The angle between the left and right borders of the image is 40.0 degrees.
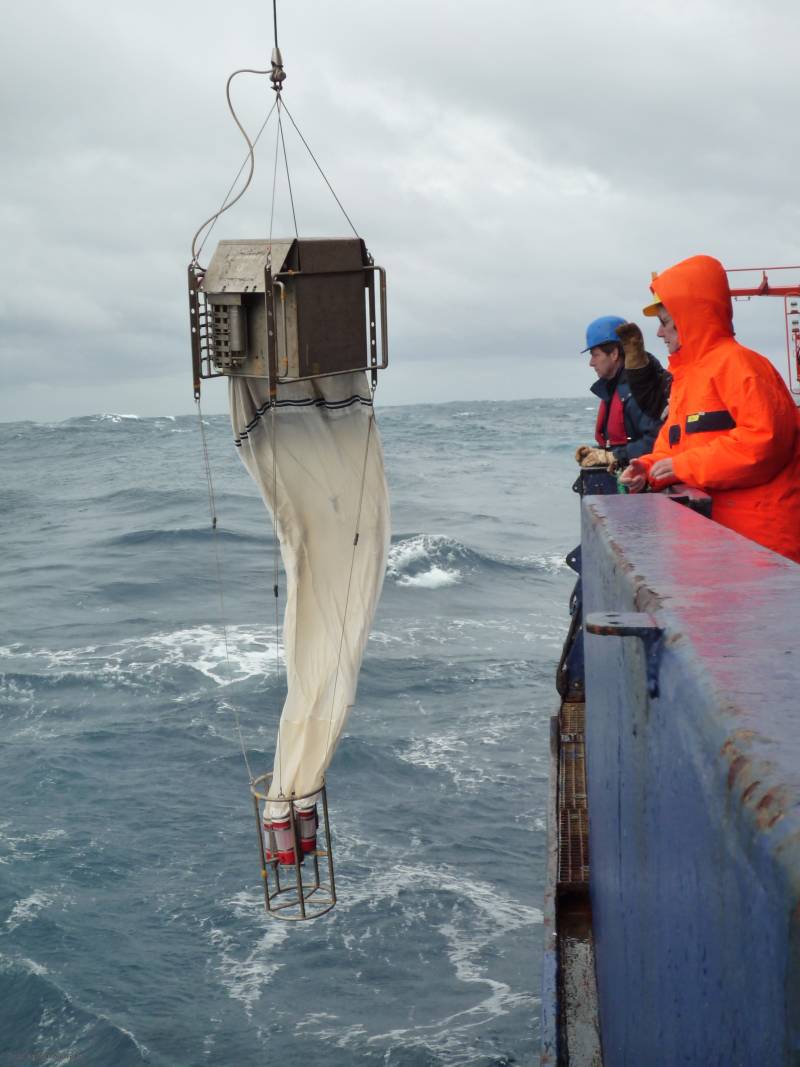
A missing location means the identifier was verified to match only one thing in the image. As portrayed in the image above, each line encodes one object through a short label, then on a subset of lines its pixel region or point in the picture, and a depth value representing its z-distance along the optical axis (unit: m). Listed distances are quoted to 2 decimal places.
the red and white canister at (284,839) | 7.16
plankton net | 6.55
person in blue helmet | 8.11
